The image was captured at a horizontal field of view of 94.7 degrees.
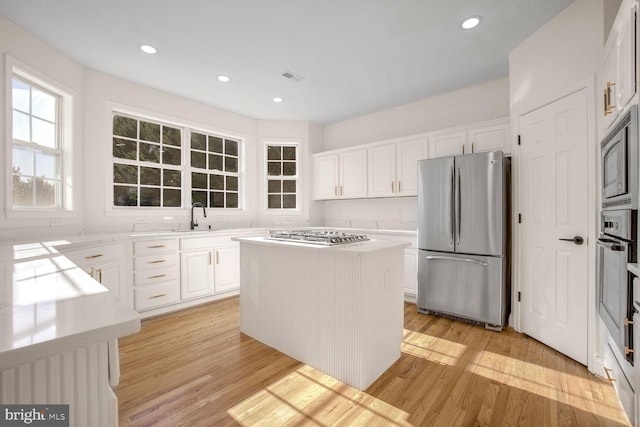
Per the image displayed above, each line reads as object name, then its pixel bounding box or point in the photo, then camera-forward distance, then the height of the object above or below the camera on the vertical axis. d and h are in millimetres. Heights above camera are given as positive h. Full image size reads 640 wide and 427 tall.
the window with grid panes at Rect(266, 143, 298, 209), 5176 +635
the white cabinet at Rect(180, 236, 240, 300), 3561 -688
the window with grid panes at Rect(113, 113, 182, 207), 3646 +647
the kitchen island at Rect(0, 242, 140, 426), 515 -236
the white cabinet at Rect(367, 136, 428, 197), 3918 +645
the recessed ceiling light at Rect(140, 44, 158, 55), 2797 +1576
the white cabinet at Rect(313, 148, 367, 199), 4535 +612
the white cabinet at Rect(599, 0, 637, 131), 1455 +826
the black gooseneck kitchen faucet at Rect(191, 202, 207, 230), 4106 -20
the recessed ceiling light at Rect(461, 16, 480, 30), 2434 +1601
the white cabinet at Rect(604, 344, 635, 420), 1546 -1001
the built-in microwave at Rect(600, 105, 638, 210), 1427 +264
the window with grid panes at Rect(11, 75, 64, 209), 2666 +630
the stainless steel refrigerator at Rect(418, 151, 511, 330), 2846 -260
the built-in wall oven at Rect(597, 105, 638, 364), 1442 -94
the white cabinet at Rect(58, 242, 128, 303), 2451 -452
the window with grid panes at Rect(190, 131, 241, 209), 4391 +655
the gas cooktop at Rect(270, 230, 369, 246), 2138 -198
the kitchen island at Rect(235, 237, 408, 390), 1922 -670
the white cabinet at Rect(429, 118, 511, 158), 3209 +845
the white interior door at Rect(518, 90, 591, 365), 2234 -91
